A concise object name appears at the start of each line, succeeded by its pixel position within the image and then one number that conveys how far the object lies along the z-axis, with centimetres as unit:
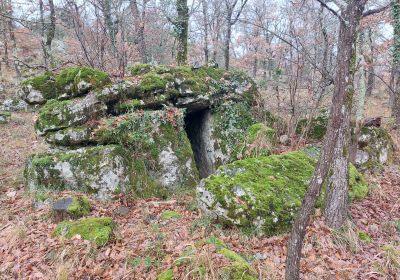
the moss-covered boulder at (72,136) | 624
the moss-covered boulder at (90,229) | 430
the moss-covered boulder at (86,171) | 582
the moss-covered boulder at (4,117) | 1186
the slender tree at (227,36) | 1387
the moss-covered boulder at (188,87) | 698
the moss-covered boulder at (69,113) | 638
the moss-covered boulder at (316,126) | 774
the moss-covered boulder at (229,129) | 737
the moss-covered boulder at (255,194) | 453
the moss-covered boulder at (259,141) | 676
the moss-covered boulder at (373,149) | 703
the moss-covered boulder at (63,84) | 658
